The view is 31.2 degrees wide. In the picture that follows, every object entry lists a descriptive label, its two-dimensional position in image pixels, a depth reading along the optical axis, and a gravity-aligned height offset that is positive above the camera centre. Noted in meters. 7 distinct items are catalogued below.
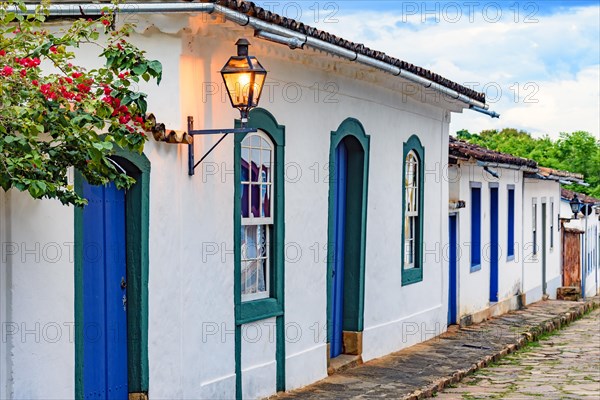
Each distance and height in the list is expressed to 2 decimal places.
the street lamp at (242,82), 8.91 +0.96
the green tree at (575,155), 54.12 +2.08
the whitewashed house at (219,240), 8.03 -0.38
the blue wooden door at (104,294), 8.47 -0.77
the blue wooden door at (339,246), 12.83 -0.60
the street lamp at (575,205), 28.65 -0.27
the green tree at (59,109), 6.87 +0.60
